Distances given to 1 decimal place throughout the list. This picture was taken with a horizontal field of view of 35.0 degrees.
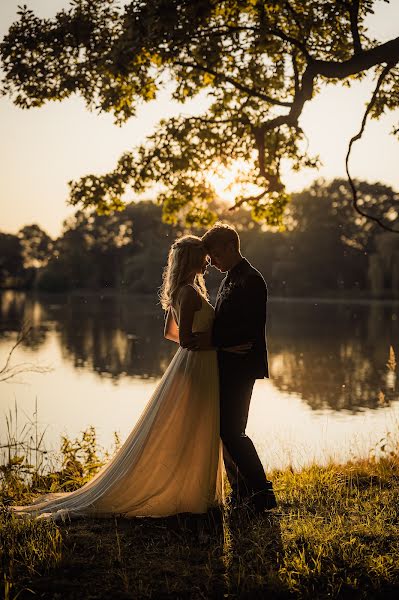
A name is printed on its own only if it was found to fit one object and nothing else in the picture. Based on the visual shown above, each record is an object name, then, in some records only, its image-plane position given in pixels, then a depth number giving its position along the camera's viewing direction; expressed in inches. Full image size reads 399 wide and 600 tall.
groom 185.9
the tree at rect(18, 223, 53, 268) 3976.4
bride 182.9
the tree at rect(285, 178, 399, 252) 2477.9
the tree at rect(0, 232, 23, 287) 3836.1
